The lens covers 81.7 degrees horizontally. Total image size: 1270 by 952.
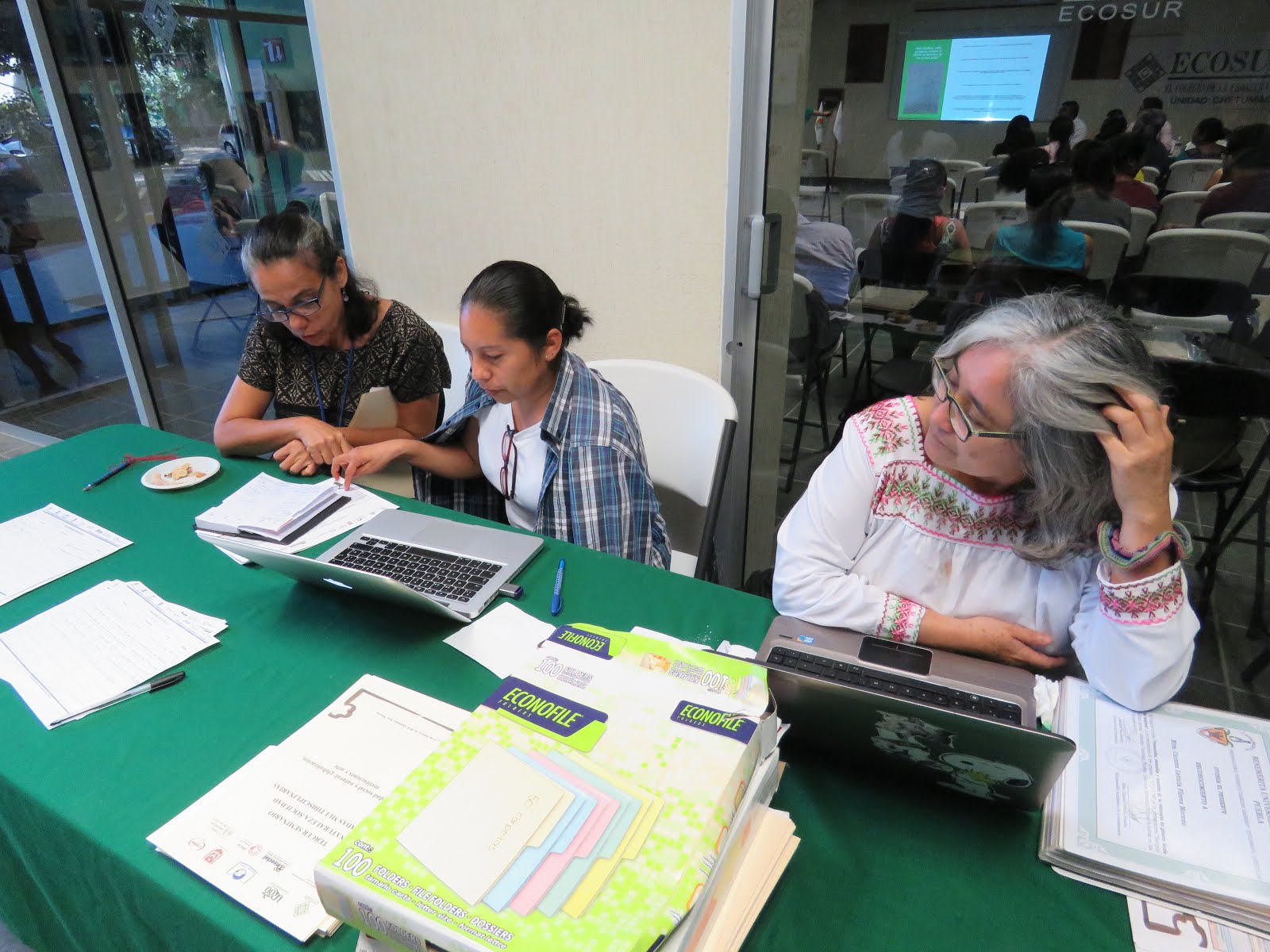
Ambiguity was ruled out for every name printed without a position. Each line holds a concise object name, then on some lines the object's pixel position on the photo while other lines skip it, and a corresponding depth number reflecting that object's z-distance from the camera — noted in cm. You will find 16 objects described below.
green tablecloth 76
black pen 106
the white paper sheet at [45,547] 134
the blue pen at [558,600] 123
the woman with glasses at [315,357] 176
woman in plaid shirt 152
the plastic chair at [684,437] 177
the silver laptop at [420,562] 116
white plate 166
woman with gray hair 99
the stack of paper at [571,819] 61
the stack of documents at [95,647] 108
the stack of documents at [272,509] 148
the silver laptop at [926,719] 73
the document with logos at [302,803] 79
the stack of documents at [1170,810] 76
